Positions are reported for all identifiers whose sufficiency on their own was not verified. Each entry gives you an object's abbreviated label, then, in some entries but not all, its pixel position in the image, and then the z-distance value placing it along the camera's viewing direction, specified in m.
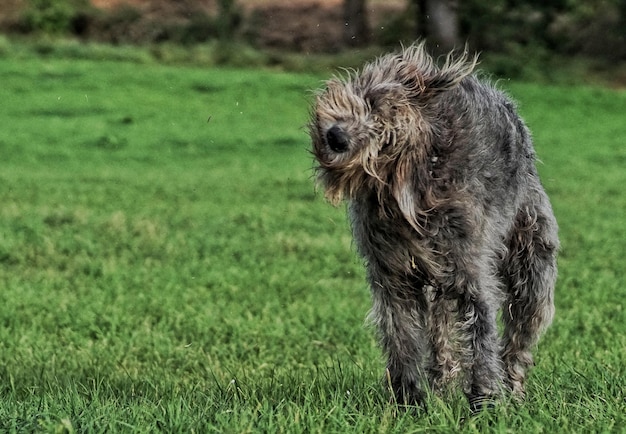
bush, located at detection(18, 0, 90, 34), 62.50
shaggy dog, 7.88
